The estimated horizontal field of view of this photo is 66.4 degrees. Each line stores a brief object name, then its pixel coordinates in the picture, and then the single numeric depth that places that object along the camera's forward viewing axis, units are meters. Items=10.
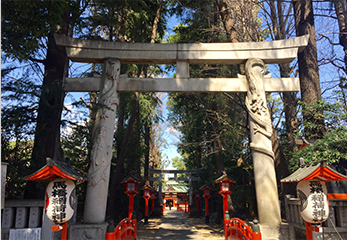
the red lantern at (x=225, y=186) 11.08
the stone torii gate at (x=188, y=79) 7.18
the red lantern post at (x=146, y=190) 18.00
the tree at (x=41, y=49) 6.13
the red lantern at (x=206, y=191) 17.60
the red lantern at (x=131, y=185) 11.71
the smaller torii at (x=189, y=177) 24.53
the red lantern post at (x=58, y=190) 5.09
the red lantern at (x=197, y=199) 22.33
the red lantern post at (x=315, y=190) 5.10
